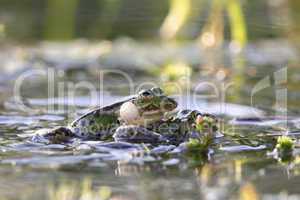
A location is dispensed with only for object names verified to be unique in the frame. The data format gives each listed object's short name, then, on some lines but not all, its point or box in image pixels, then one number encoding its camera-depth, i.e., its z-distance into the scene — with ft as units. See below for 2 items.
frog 23.80
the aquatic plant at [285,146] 22.67
